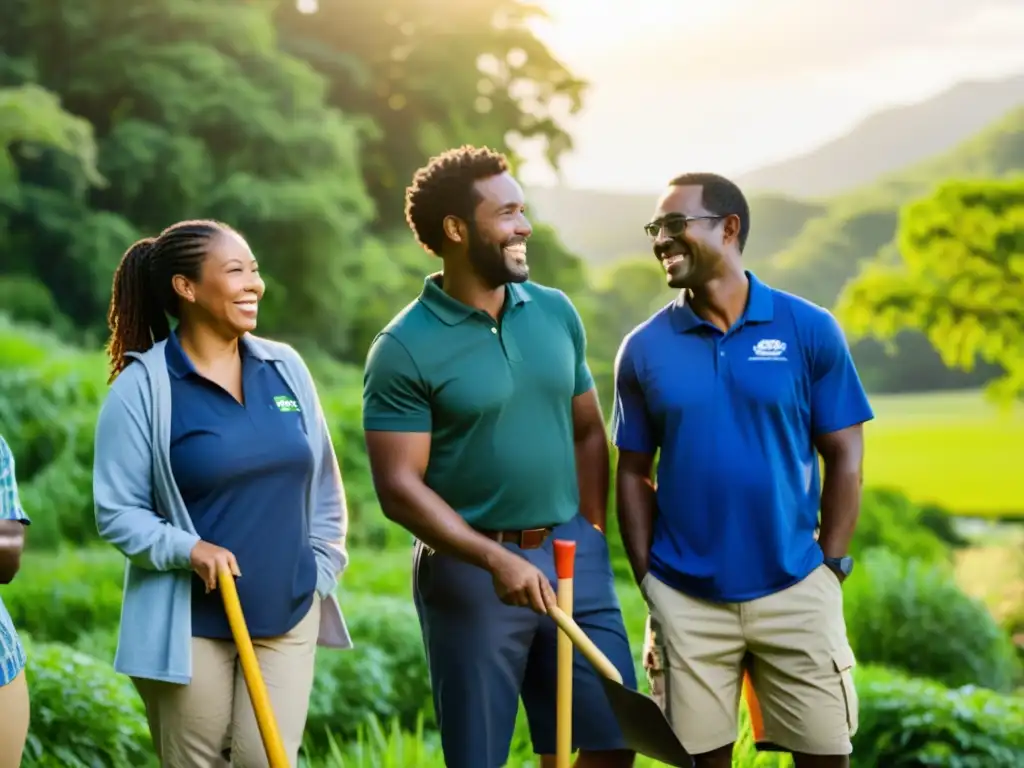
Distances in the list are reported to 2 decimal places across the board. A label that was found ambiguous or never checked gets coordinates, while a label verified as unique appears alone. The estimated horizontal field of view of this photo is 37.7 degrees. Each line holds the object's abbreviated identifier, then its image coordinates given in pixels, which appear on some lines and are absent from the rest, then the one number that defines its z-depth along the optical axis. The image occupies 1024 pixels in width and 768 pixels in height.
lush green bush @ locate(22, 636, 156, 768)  5.29
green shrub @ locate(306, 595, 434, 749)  6.44
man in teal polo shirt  3.59
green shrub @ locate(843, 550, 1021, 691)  8.04
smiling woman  3.46
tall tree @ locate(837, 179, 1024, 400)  13.35
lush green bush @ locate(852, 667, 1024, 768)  5.64
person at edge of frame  2.91
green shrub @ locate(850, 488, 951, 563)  11.74
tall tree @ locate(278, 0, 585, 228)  16.45
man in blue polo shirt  3.66
